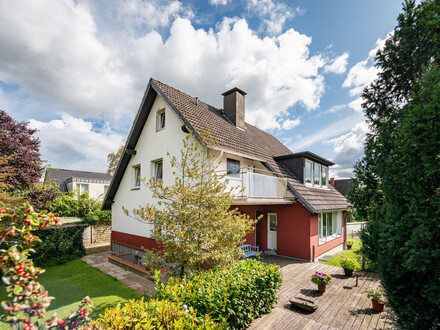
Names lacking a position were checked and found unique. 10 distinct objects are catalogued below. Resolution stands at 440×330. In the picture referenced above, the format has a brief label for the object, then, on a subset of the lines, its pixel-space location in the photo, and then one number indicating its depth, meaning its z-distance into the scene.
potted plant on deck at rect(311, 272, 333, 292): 7.21
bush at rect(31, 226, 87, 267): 11.91
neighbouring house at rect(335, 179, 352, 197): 36.76
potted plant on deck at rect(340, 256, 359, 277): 8.72
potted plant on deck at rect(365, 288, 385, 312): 5.91
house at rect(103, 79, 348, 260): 10.27
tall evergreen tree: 3.39
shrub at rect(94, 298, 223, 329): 3.19
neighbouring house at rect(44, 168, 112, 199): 23.59
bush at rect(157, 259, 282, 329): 4.23
